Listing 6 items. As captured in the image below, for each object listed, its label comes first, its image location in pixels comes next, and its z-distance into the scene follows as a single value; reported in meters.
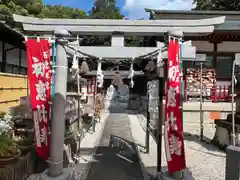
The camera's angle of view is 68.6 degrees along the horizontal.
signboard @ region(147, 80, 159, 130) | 5.67
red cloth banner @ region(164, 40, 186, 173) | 3.12
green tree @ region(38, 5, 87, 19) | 28.62
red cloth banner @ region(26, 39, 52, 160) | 3.09
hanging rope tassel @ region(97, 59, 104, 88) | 3.54
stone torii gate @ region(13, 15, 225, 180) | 3.48
